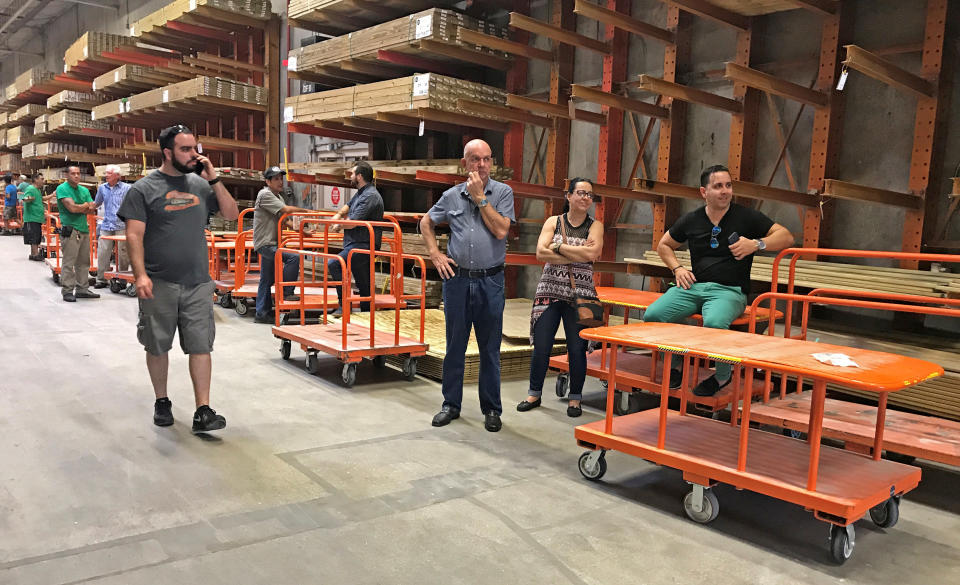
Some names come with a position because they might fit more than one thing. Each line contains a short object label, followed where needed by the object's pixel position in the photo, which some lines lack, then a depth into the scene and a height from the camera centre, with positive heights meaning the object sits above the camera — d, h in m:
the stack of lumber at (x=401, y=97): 9.13 +1.47
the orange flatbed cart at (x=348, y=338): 6.33 -1.27
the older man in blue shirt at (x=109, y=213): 11.38 -0.32
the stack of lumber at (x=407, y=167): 9.41 +0.54
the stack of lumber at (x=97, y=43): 18.84 +3.92
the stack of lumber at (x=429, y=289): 10.06 -1.17
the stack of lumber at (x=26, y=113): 25.80 +2.81
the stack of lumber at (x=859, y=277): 5.56 -0.44
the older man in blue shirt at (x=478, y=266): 4.96 -0.40
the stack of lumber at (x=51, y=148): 23.97 +1.42
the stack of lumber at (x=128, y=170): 17.81 +0.57
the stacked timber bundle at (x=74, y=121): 21.50 +2.10
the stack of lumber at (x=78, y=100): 21.95 +2.80
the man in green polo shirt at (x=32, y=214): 13.90 -0.50
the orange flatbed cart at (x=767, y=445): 3.29 -1.26
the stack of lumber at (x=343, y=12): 10.50 +2.88
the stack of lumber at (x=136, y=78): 16.95 +2.78
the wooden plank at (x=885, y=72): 5.27 +1.18
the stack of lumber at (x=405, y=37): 9.07 +2.24
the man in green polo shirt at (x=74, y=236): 10.61 -0.67
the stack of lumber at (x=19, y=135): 27.22 +2.04
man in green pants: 5.14 -0.29
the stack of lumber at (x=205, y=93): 13.91 +2.09
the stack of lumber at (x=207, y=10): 13.98 +3.70
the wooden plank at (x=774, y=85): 6.02 +1.17
